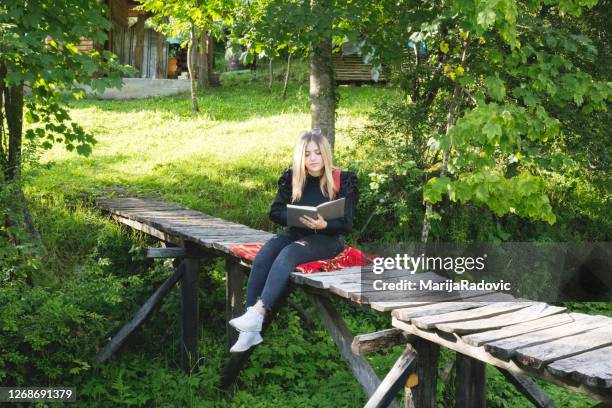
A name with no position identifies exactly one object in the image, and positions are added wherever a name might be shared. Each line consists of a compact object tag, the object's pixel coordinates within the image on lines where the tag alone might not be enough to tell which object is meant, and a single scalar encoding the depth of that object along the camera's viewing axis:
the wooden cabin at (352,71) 21.97
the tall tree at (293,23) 7.33
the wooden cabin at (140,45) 21.44
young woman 5.11
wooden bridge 3.29
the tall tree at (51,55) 5.73
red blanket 5.22
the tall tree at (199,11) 8.79
